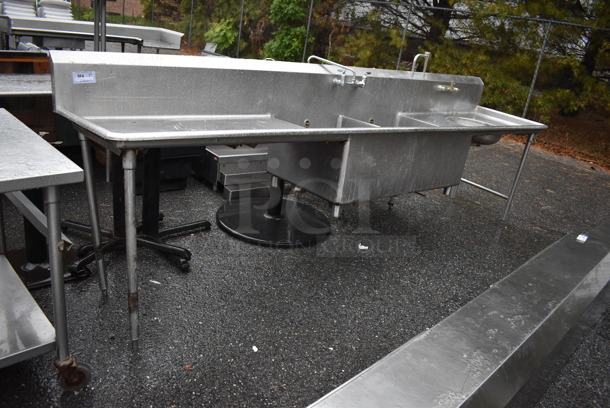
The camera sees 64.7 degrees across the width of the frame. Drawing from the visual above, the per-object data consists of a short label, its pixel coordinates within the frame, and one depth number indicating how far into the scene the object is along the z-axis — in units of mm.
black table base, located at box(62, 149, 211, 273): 2922
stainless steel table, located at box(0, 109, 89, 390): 1529
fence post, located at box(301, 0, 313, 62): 10130
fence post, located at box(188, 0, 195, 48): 13939
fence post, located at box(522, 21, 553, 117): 7989
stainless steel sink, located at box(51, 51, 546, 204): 2248
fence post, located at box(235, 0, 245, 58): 11500
